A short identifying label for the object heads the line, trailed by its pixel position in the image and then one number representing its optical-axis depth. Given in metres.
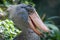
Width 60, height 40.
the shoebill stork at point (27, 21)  4.08
